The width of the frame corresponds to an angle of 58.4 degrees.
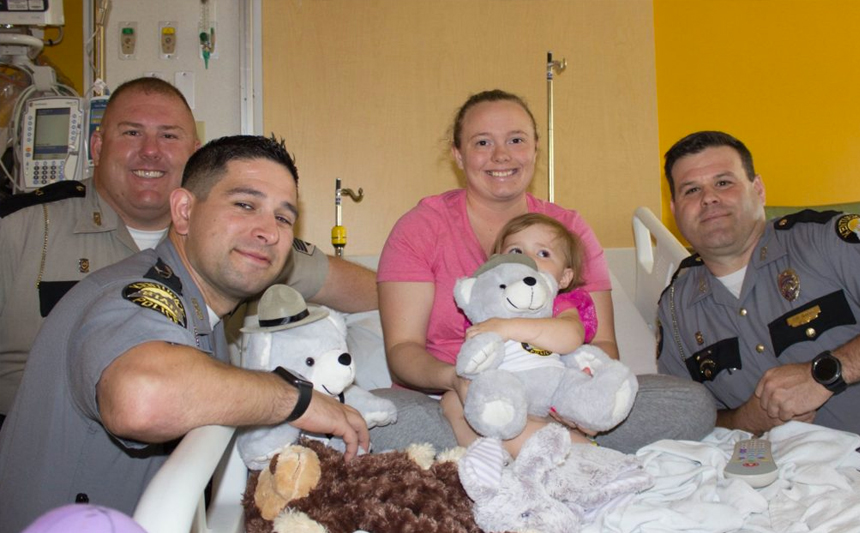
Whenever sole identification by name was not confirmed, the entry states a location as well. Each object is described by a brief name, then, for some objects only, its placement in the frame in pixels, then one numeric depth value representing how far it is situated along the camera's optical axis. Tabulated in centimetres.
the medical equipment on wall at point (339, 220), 343
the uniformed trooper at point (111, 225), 233
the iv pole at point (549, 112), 376
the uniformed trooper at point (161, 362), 127
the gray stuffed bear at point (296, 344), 159
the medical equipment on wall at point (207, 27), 386
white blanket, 141
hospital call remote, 158
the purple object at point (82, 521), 74
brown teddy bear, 126
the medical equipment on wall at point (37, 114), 323
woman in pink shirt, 218
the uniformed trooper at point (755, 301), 205
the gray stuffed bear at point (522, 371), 157
